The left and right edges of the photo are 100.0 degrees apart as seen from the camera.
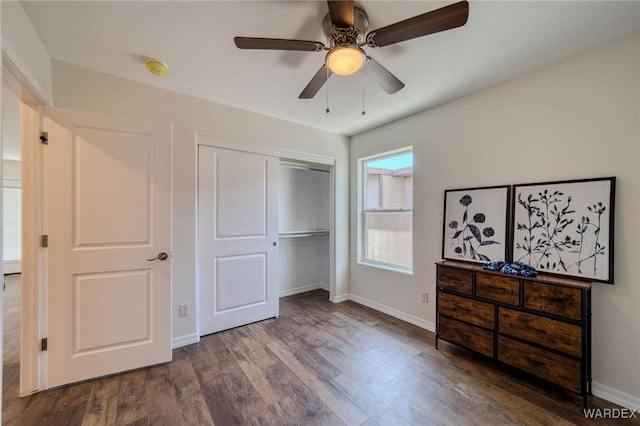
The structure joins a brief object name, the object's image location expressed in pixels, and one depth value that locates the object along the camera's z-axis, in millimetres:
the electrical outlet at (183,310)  2590
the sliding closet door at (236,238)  2785
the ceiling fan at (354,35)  1321
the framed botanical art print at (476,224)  2354
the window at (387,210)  3262
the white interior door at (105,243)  1973
